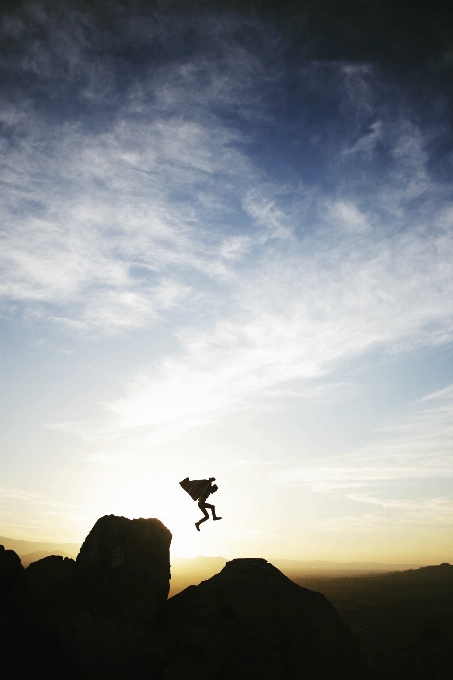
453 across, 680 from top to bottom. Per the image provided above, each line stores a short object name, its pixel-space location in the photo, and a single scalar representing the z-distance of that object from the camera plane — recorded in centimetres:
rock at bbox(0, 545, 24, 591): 1335
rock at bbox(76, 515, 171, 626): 1288
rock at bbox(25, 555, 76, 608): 1334
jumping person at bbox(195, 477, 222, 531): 1612
